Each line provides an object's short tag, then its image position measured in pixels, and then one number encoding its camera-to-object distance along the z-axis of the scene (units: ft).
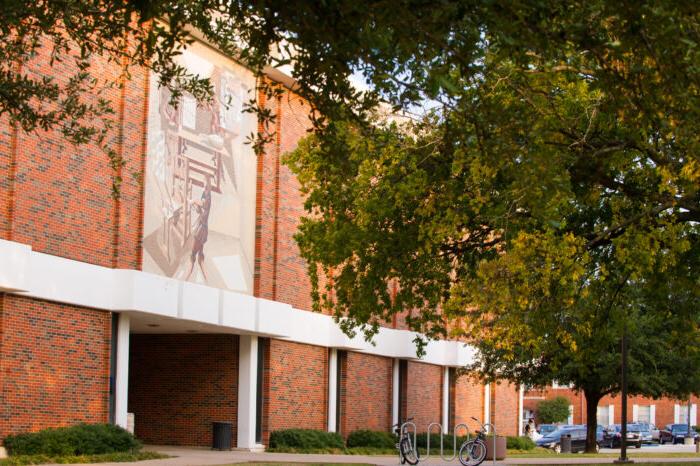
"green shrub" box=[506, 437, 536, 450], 166.53
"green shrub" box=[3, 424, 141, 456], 86.74
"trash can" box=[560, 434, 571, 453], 186.70
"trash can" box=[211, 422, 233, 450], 117.08
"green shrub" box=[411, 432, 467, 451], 152.56
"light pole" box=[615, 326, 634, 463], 116.67
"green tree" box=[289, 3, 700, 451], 59.47
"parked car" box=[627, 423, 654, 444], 238.48
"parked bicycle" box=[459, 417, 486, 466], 103.45
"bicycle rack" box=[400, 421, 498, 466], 99.45
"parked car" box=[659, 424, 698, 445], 262.47
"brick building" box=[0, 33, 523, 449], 90.22
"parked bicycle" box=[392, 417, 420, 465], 98.17
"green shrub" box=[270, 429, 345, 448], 122.01
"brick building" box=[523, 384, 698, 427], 317.83
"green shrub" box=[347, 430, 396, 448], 137.59
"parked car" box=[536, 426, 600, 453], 199.00
